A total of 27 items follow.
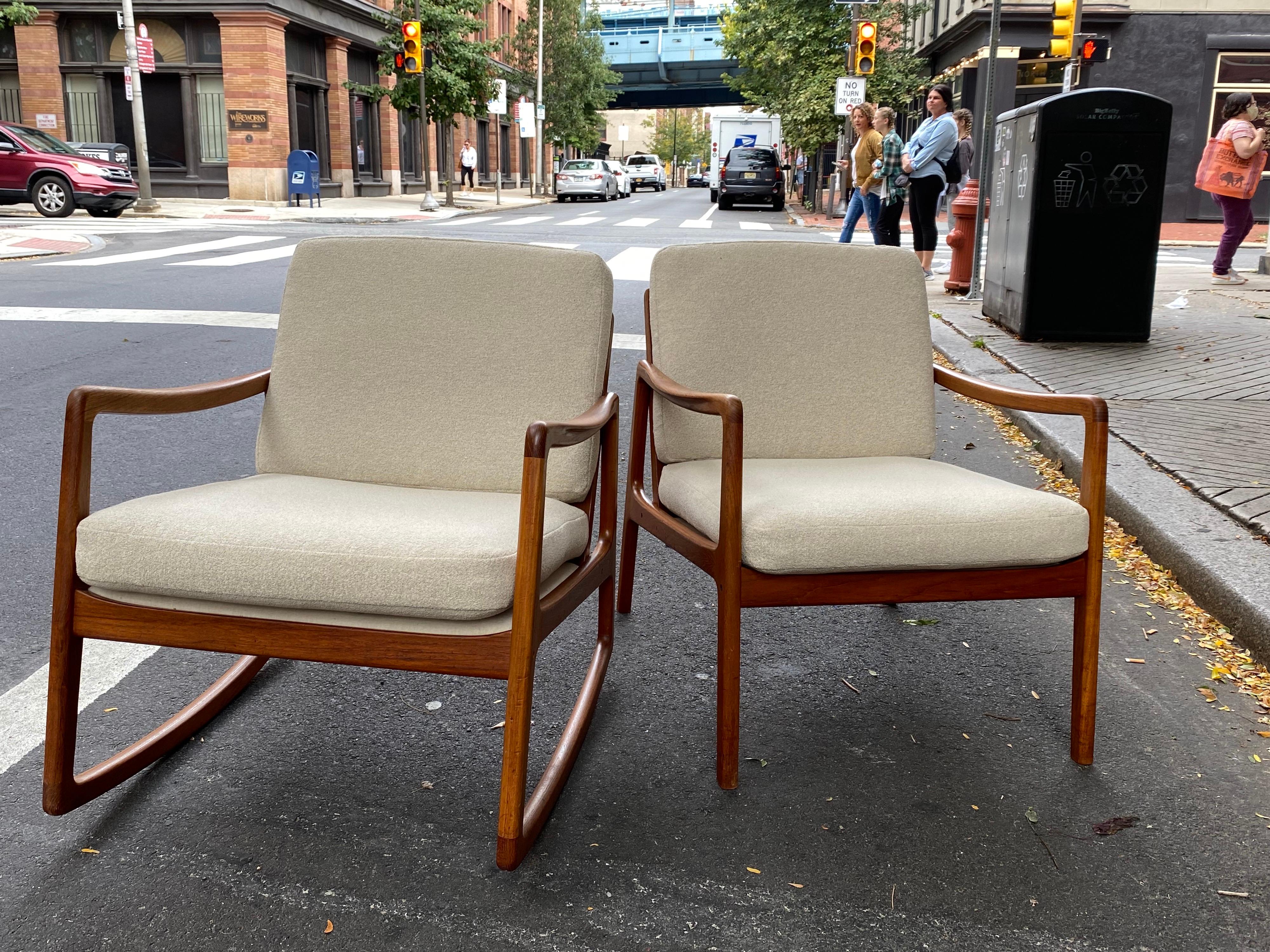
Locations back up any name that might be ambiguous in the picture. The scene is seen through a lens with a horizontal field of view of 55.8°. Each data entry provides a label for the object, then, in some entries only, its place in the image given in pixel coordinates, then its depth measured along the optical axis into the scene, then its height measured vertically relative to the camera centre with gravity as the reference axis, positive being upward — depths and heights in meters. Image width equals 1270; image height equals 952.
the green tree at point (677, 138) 111.69 +3.53
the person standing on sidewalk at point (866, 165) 13.33 +0.14
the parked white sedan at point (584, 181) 40.72 -0.18
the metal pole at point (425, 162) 28.77 +0.32
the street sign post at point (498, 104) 37.12 +2.16
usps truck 45.78 +1.67
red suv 21.31 -0.11
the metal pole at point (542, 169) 45.53 +0.24
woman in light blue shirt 12.02 +0.18
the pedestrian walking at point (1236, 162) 11.11 +0.17
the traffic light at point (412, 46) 24.80 +2.59
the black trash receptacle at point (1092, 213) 7.98 -0.22
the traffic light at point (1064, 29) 14.18 +1.75
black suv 33.53 +0.06
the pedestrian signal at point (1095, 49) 14.29 +1.52
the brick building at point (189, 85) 30.00 +2.16
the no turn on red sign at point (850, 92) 20.44 +1.42
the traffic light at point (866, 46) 18.80 +2.02
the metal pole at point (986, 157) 9.93 +0.18
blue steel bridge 69.00 +6.24
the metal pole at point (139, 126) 23.72 +0.89
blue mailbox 27.50 -0.02
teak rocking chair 2.30 -0.71
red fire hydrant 11.28 -0.56
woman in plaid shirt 12.61 -0.01
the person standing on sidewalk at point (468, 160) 41.19 +0.49
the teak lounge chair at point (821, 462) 2.63 -0.72
